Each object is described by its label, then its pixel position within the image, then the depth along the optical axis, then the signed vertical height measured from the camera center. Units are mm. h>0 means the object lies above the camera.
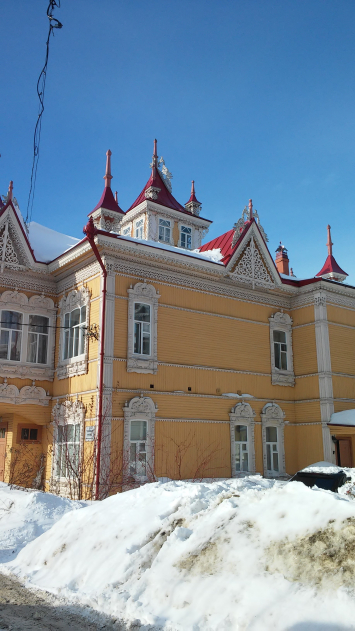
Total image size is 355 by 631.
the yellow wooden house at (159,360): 16703 +2898
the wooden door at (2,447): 18203 -31
